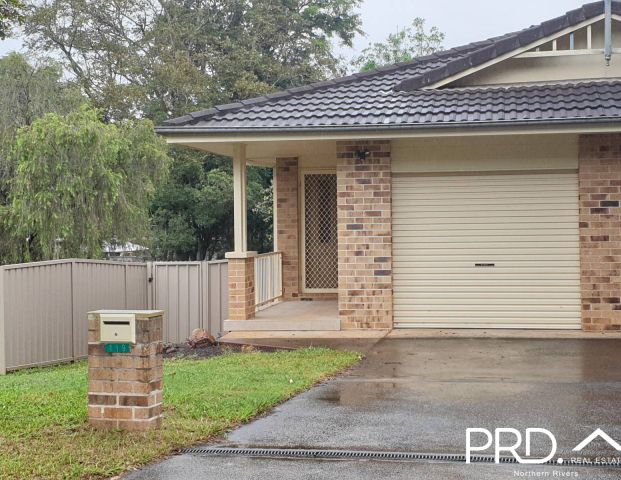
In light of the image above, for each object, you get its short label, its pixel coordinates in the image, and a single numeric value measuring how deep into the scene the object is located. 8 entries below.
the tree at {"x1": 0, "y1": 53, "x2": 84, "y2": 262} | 27.62
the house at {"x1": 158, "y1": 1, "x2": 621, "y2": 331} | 12.70
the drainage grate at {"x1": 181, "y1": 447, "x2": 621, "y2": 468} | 5.90
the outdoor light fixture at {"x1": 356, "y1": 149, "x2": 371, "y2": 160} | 13.15
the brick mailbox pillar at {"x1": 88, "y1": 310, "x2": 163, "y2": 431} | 6.63
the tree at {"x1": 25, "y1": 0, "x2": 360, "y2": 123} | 37.91
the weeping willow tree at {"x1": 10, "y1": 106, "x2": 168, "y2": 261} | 24.97
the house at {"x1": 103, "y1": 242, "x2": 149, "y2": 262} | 38.38
